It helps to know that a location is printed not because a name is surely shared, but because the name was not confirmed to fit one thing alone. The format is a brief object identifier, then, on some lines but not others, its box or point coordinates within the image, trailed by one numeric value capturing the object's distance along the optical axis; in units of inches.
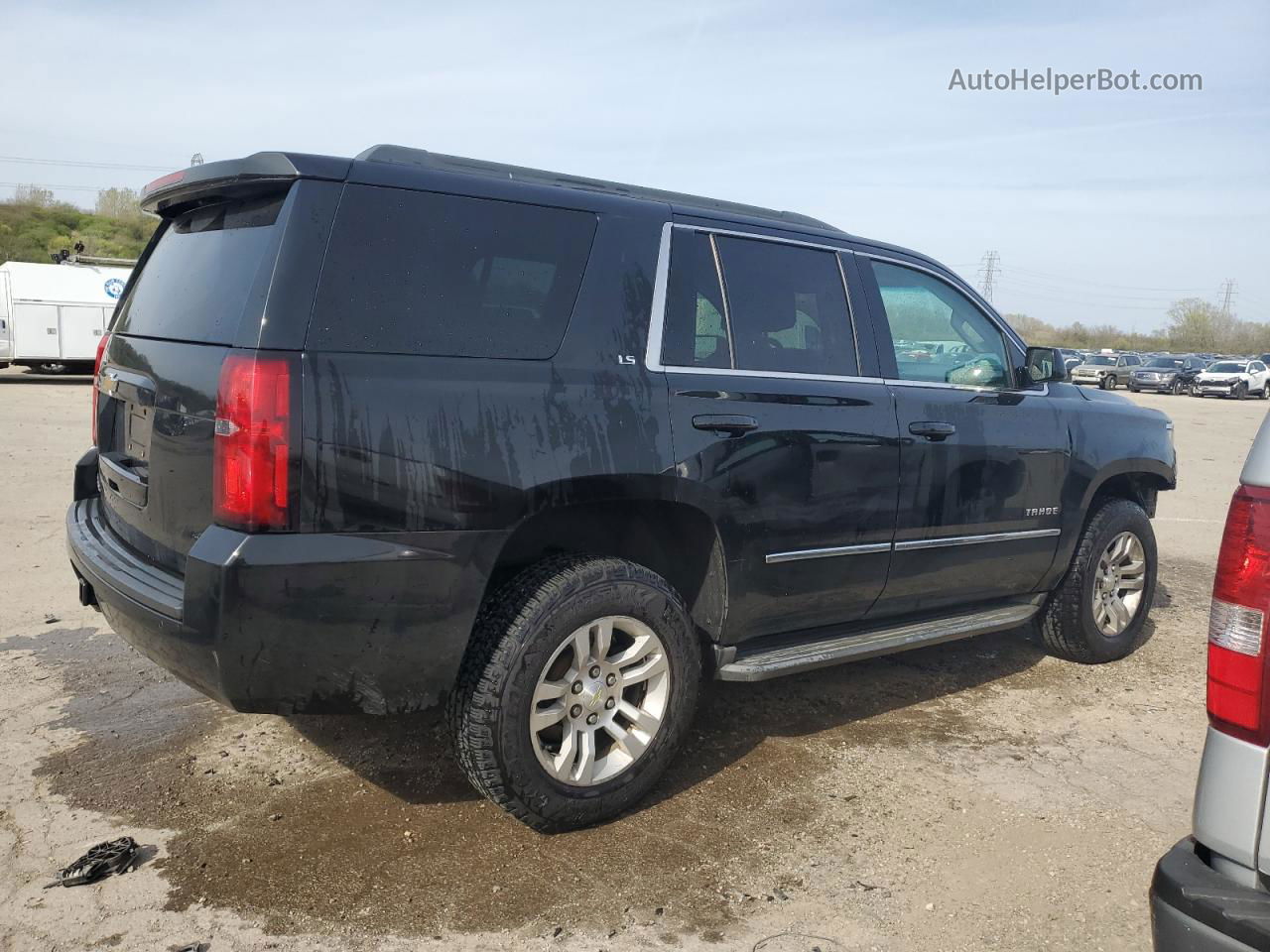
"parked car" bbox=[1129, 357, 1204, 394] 1647.0
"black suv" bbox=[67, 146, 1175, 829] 110.7
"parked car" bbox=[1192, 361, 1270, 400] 1557.6
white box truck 876.0
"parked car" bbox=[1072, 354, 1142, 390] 1721.2
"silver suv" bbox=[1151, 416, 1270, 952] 74.2
